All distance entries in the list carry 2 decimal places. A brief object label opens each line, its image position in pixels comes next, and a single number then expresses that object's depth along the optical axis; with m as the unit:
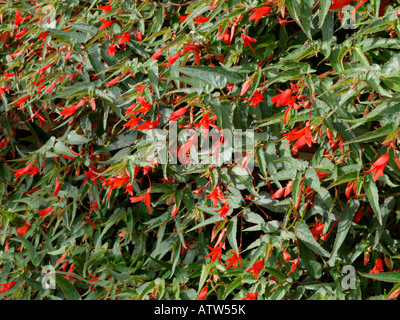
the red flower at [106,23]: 1.45
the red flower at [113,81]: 1.42
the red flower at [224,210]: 1.33
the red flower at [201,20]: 1.34
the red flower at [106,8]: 1.46
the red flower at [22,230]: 1.60
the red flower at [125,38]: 1.45
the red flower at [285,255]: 1.29
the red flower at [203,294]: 1.38
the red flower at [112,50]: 1.45
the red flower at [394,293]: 1.20
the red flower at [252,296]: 1.35
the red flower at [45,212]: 1.56
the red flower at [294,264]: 1.31
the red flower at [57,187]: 1.53
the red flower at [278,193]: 1.30
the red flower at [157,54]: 1.39
